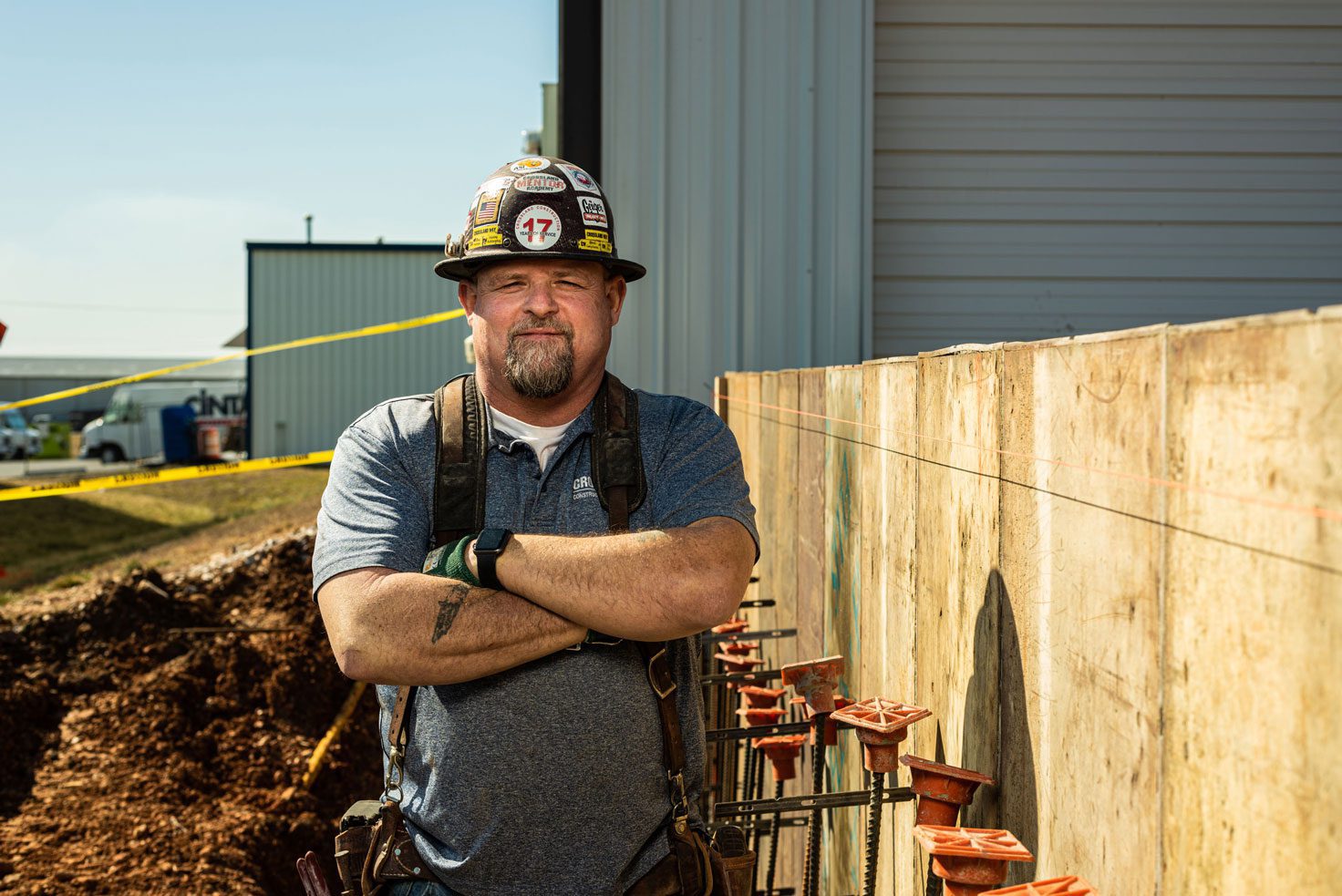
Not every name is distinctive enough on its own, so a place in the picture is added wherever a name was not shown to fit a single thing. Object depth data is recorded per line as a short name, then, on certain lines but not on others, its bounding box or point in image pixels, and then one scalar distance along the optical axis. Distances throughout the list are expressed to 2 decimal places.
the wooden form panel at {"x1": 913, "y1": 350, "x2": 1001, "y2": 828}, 2.29
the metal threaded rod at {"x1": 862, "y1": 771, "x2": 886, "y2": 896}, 2.46
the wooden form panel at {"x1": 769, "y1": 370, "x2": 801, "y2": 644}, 4.66
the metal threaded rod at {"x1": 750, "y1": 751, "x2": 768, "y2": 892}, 4.36
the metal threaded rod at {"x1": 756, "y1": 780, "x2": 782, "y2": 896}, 3.50
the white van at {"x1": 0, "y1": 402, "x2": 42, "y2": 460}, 45.00
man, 2.55
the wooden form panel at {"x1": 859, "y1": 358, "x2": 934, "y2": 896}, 2.89
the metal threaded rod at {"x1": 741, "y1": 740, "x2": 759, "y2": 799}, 4.09
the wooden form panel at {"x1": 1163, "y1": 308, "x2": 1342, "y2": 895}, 1.21
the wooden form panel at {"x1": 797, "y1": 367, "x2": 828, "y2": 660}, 4.07
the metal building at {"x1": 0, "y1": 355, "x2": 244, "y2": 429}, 65.56
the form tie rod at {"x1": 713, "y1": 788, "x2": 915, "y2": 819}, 2.55
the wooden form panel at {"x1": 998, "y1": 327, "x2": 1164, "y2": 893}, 1.62
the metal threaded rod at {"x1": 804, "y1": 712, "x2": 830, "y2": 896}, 3.11
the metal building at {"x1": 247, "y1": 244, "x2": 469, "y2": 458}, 32.84
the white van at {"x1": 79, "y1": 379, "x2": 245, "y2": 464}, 40.38
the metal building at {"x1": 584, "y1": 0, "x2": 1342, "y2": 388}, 6.23
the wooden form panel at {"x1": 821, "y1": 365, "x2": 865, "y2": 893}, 3.52
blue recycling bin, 39.16
